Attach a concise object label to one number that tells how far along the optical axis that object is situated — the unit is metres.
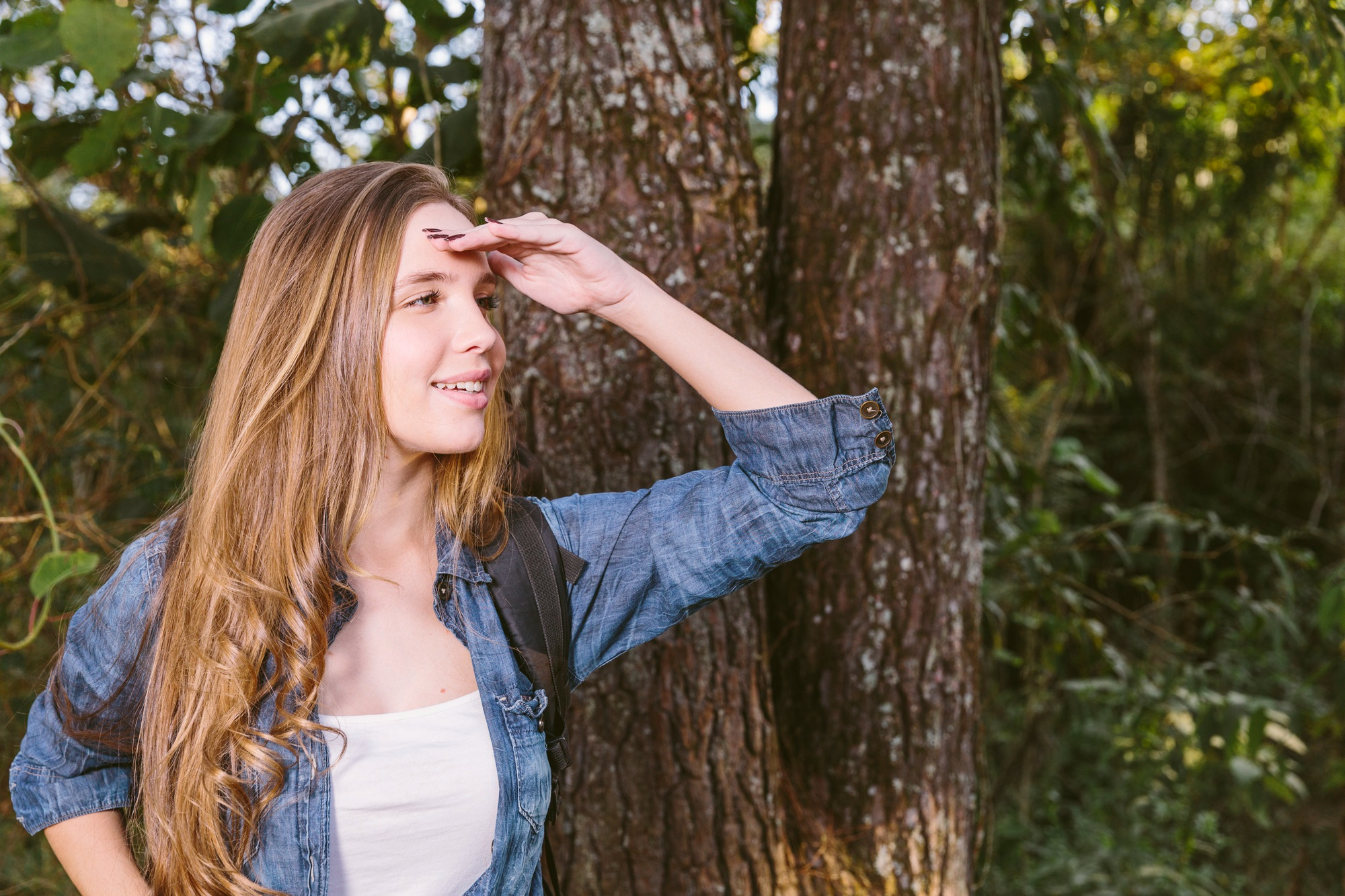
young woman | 1.10
